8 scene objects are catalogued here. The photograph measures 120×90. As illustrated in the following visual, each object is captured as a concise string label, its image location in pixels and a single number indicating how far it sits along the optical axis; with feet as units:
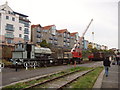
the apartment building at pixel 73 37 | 203.61
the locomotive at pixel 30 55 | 48.75
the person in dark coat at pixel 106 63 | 32.09
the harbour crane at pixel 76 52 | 80.89
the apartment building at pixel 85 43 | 253.48
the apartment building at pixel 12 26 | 111.96
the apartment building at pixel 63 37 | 181.43
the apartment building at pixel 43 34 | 147.70
